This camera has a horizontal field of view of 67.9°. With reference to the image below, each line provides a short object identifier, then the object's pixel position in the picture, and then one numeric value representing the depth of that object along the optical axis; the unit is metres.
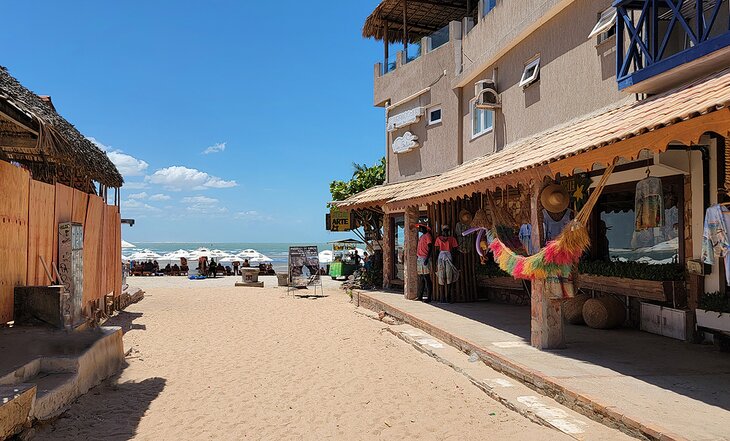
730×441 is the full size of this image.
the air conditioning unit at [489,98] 12.47
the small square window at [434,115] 15.54
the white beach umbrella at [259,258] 36.07
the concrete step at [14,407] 4.05
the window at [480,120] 13.20
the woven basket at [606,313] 8.41
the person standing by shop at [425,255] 12.68
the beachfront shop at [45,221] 6.46
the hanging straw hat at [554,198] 6.93
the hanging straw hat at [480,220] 9.71
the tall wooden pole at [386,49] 17.68
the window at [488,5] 13.03
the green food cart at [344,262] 26.20
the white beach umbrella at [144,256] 37.31
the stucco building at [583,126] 6.12
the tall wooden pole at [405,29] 15.85
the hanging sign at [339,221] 21.52
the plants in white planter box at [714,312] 6.68
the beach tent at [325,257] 37.78
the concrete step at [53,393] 4.87
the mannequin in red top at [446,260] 12.10
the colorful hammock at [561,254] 6.32
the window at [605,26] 8.47
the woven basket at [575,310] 9.01
